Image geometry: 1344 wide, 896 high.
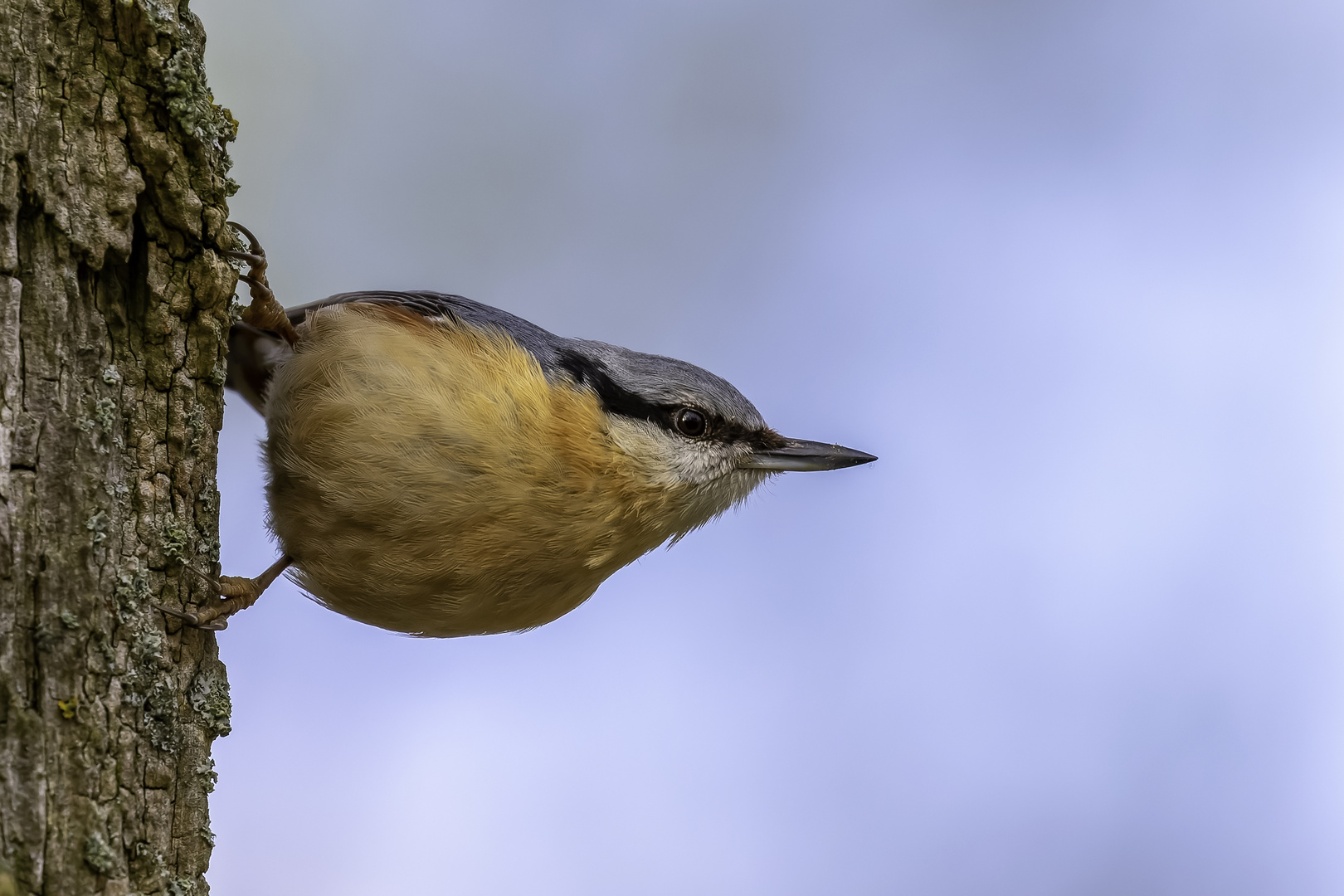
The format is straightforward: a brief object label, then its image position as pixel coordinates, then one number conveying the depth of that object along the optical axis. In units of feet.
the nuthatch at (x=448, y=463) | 12.92
